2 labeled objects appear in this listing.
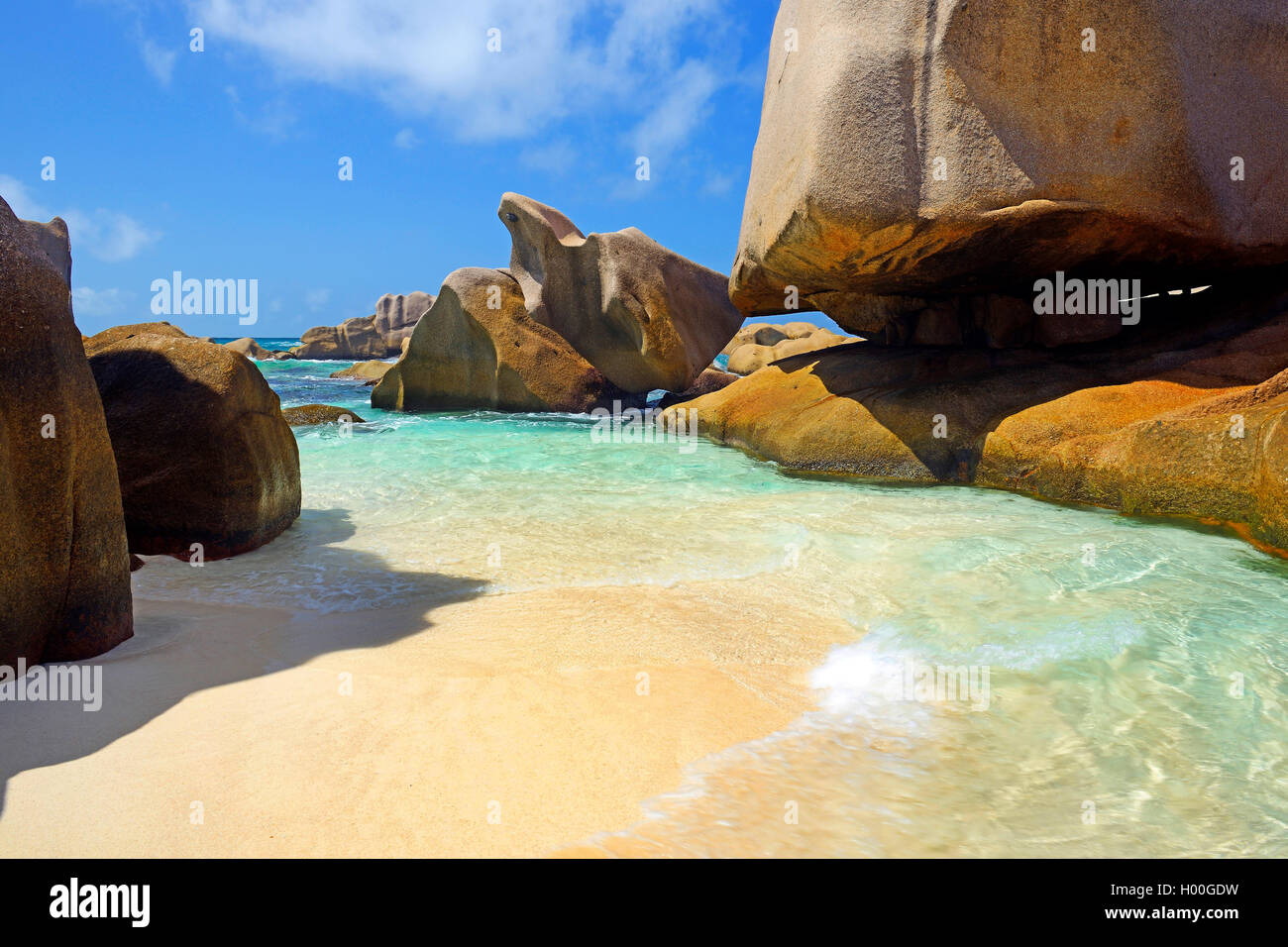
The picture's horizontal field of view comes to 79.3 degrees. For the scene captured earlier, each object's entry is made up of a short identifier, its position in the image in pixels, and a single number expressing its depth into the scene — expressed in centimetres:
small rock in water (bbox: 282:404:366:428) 1210
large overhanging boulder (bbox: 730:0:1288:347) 596
